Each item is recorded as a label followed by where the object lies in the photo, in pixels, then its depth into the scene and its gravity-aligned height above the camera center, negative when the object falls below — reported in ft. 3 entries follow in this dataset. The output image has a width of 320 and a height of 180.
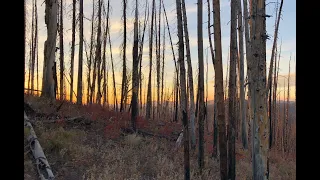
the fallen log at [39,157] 23.71 -5.18
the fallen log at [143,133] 50.53 -6.55
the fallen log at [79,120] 44.55 -3.80
